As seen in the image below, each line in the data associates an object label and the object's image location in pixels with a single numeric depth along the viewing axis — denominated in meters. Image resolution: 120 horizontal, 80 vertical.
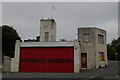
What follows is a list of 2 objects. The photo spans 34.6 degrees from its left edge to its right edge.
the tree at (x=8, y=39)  46.84
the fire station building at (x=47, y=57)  24.45
